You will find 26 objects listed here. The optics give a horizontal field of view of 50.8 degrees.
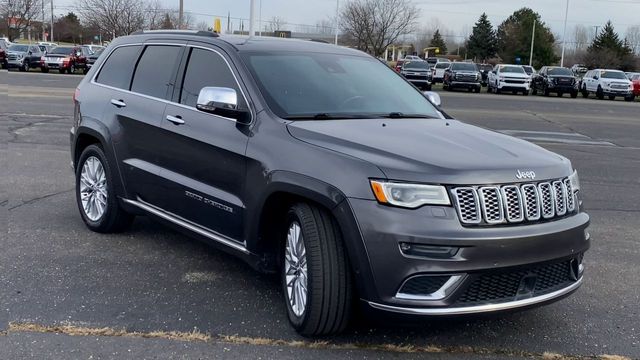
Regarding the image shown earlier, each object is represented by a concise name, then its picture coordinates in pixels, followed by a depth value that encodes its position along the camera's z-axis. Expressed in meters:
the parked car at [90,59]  40.60
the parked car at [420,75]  38.72
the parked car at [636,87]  38.60
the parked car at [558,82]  38.62
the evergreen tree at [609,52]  75.56
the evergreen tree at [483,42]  97.62
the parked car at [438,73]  44.37
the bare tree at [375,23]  63.84
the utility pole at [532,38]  81.85
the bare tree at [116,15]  56.84
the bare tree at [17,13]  76.94
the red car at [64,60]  39.06
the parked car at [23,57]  39.72
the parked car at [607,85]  37.06
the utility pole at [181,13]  45.61
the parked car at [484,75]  48.12
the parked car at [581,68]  70.84
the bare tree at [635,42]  103.25
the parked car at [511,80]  38.02
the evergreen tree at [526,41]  88.94
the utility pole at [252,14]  32.26
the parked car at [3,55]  41.53
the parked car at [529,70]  44.69
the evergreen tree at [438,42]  126.94
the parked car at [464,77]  37.78
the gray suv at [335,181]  3.51
